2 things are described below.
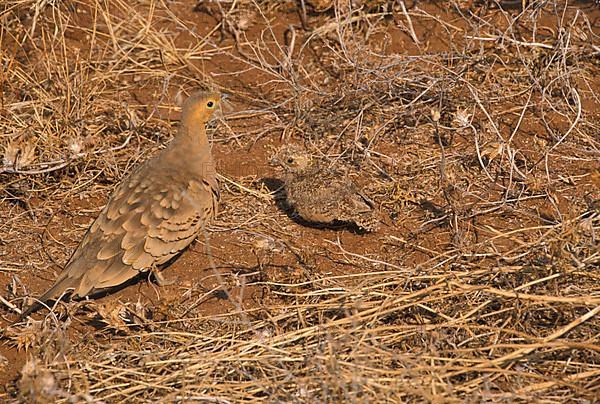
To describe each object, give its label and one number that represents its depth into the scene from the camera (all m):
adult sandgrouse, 9.08
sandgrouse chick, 9.78
